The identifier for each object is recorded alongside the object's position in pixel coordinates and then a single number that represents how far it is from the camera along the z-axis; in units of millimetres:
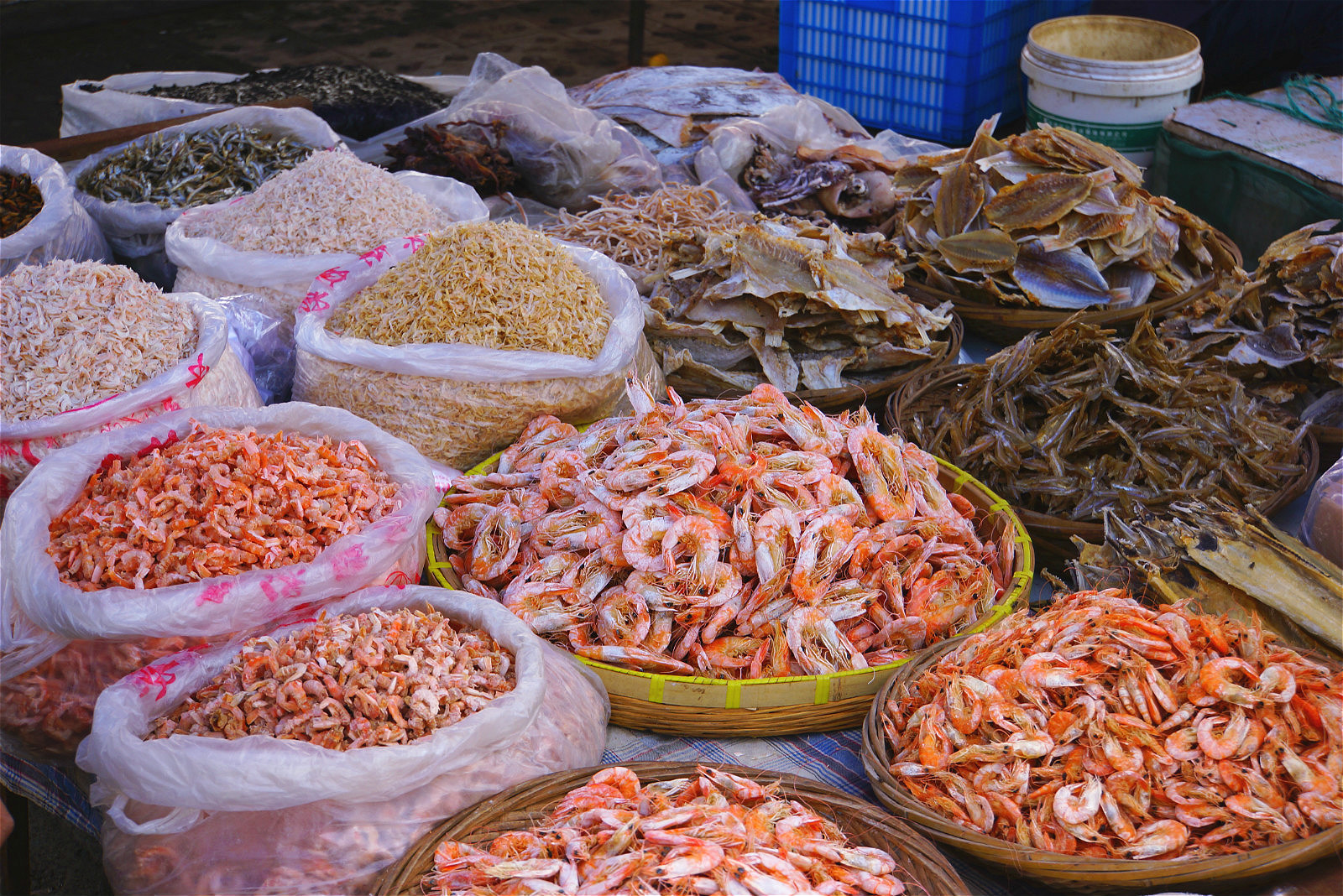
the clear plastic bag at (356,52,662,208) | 3645
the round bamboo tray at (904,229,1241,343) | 2924
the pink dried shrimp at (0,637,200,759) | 1685
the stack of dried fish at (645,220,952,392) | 2705
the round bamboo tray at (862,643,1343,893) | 1359
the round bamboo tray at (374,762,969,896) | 1402
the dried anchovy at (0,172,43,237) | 2783
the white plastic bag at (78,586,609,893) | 1346
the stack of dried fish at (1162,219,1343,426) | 2648
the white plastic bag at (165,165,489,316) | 2514
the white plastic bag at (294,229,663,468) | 2195
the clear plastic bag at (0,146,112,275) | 2668
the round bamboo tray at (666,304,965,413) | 2666
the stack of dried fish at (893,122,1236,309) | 2959
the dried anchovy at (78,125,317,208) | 3074
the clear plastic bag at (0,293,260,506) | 1942
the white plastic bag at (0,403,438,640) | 1565
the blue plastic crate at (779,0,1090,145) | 4824
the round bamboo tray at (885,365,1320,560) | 2174
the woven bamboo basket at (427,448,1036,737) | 1730
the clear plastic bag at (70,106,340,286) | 2977
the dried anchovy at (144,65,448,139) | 3855
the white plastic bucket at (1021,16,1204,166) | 4086
